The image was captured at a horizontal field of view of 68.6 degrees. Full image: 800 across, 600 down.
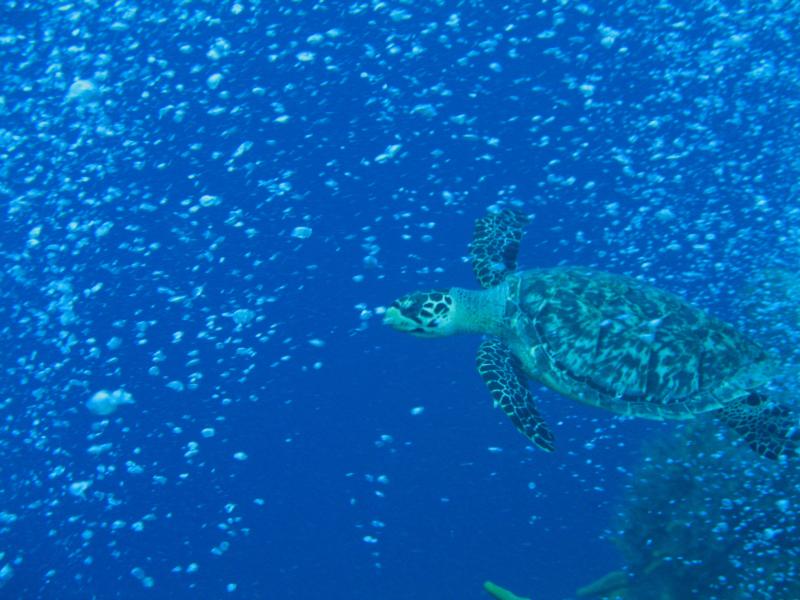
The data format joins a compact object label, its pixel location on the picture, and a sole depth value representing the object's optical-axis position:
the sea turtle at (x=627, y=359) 4.32
